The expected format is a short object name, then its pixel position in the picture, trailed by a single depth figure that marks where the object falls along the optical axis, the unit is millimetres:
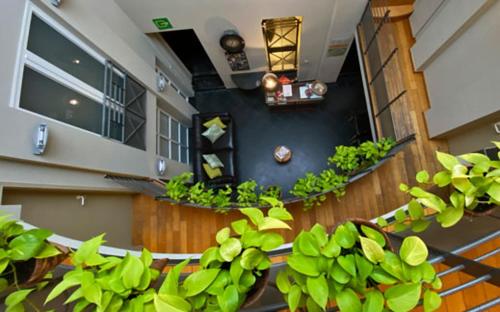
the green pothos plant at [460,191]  566
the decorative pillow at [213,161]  4195
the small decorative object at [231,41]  3578
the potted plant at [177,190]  2548
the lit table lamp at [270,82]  4184
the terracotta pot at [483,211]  644
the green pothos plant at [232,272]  508
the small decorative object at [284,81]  4582
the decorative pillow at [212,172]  4203
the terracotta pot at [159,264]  721
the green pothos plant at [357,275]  479
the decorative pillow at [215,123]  4414
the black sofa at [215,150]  4293
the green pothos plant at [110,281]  505
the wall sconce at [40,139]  1610
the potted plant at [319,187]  2480
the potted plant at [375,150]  2439
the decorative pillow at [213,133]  4359
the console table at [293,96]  4547
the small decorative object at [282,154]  4605
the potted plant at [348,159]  2635
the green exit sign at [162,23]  3209
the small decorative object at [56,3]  1899
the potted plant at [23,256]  618
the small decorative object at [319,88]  4473
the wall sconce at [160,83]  3522
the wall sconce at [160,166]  3318
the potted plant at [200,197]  2549
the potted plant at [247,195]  2680
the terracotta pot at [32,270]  644
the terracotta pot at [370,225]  582
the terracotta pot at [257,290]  572
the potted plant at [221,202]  2559
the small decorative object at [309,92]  4527
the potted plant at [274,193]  2548
